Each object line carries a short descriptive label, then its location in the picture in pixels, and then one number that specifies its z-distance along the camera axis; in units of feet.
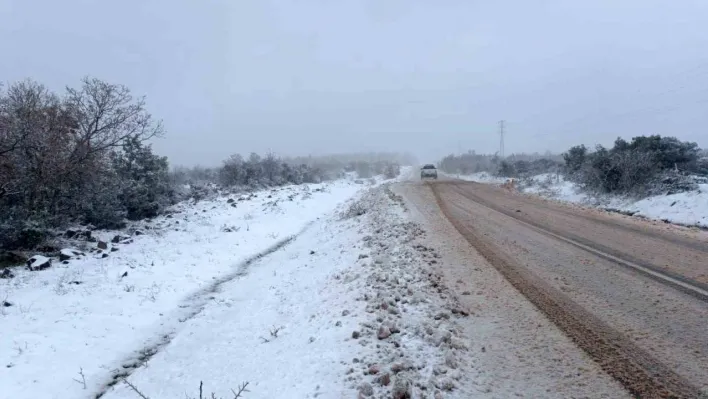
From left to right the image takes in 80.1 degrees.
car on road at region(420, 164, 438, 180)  164.76
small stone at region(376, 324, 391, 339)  18.89
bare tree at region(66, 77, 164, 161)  62.18
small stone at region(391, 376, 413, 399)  14.01
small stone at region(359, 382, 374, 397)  14.65
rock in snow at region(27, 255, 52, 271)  40.35
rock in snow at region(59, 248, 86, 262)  44.54
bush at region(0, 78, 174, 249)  49.67
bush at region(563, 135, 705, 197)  66.28
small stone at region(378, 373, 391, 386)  15.03
